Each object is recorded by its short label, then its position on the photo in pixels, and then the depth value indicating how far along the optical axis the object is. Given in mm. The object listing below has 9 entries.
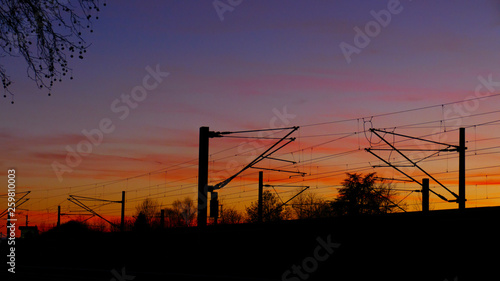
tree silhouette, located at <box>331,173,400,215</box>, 73250
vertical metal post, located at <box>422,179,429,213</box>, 40094
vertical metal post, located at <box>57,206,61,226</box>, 79012
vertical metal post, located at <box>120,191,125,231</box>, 60288
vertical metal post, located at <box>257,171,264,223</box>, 42609
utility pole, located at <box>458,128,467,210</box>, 28431
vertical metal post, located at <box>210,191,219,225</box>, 27625
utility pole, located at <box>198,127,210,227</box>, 25328
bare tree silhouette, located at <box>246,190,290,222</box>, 89312
